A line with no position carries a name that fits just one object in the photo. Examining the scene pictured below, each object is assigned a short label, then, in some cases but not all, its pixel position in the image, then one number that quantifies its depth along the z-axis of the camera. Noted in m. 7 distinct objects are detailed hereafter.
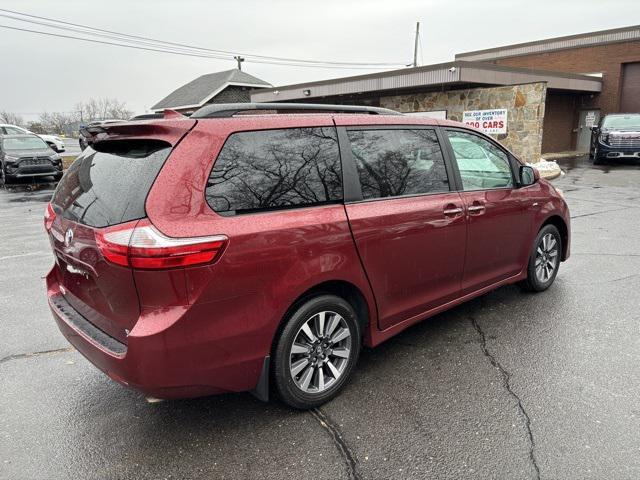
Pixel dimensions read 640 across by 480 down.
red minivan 2.37
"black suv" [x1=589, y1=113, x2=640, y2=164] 18.02
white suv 21.60
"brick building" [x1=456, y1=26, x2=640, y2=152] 23.28
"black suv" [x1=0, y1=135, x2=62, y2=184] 16.02
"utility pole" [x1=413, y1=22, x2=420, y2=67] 39.88
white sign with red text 15.41
